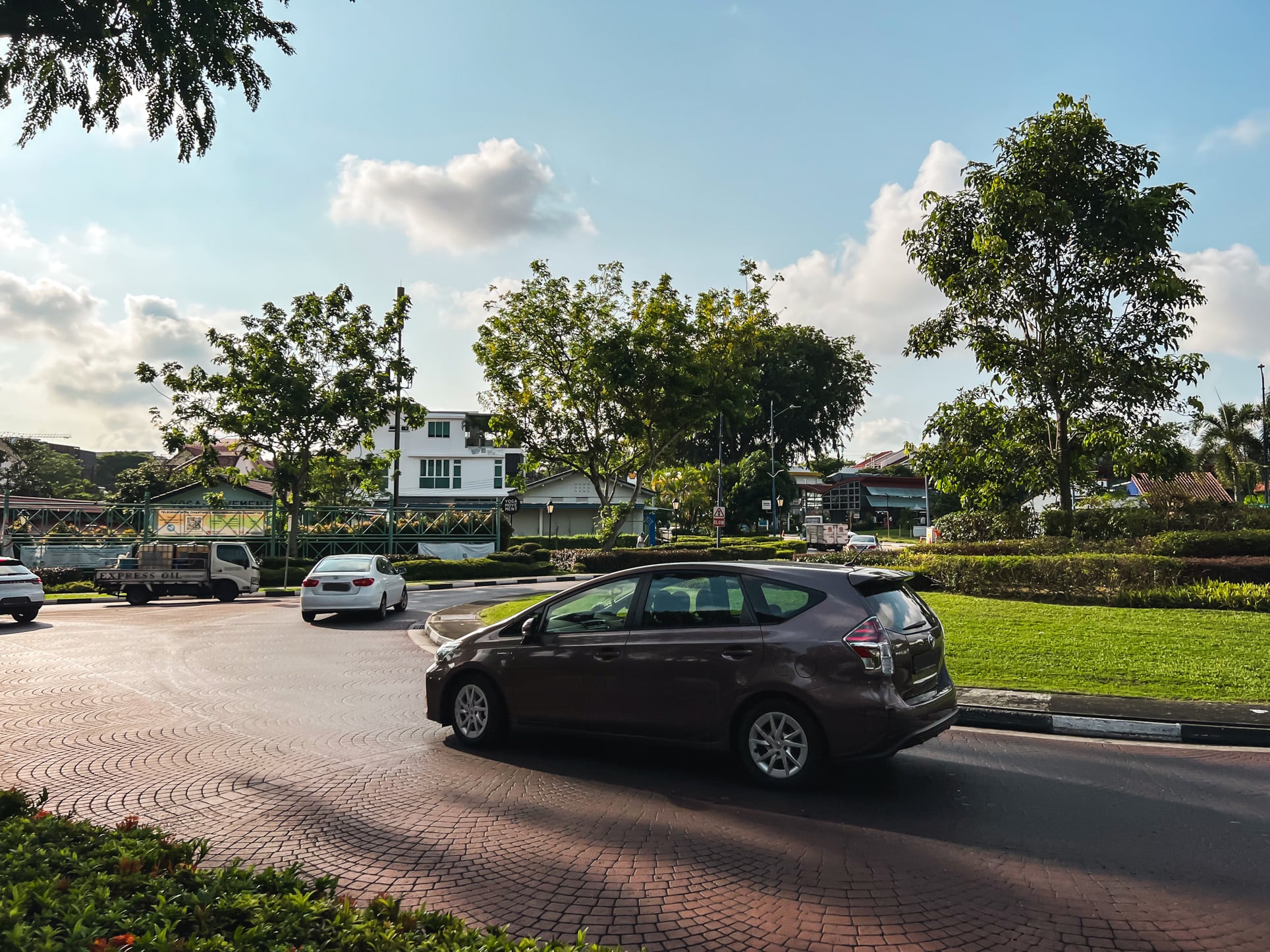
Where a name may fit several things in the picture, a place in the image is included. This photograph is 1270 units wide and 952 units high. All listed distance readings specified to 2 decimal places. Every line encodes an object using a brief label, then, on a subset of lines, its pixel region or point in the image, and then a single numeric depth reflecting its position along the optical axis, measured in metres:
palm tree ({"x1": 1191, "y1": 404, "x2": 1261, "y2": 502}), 55.78
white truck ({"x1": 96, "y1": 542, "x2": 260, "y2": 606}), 24.11
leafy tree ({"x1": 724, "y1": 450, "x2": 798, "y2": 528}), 62.34
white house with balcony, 60.88
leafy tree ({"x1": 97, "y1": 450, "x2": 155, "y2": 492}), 111.06
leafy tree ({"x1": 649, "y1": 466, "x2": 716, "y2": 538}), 58.62
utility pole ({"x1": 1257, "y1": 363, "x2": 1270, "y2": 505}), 55.34
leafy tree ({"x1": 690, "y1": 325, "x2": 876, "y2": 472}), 66.06
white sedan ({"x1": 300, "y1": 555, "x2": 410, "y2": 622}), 18.11
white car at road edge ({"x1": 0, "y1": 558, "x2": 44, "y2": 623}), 17.89
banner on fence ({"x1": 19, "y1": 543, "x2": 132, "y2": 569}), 29.75
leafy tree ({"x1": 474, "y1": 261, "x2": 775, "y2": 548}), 25.88
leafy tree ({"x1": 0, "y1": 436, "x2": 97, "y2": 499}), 76.38
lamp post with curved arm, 58.59
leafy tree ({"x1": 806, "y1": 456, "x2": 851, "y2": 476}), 105.31
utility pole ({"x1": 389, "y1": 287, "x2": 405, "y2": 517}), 33.50
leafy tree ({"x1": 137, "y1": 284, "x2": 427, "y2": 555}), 31.17
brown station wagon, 5.65
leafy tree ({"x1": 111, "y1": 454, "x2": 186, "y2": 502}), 64.94
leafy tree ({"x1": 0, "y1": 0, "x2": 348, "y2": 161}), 5.25
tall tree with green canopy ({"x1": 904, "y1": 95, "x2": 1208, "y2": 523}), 18.12
